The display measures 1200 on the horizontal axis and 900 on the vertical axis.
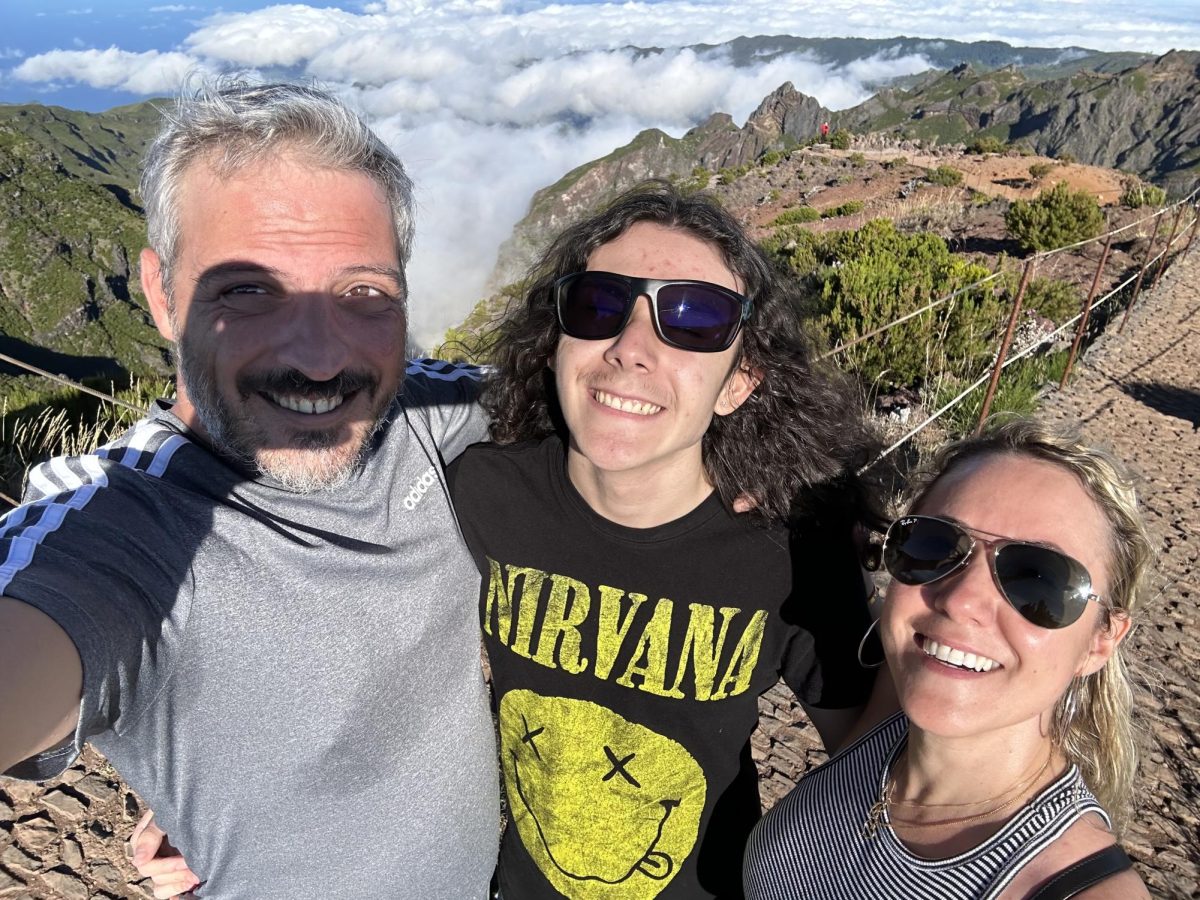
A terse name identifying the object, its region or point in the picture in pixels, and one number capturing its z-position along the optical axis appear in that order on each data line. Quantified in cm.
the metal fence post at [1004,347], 461
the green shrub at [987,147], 2616
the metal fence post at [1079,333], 655
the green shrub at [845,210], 1828
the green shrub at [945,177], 2033
